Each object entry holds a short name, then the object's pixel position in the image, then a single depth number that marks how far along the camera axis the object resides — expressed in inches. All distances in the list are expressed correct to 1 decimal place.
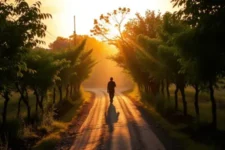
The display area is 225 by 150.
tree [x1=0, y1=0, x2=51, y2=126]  424.2
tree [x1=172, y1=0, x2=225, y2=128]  421.4
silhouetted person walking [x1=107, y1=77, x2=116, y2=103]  1266.0
